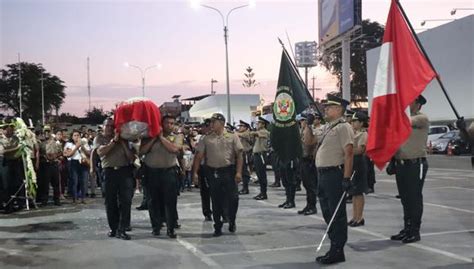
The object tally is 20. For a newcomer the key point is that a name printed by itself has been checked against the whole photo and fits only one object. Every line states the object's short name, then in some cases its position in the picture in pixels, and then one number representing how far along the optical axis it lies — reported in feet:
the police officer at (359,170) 26.99
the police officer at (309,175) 31.17
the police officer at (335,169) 19.22
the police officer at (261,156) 39.37
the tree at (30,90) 262.06
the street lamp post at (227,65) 101.09
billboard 108.78
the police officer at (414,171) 22.68
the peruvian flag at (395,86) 18.43
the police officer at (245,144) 43.49
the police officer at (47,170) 38.58
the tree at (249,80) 251.80
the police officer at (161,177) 25.12
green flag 28.73
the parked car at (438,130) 102.32
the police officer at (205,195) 30.40
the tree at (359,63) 192.24
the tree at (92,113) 239.09
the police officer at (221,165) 25.93
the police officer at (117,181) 25.03
